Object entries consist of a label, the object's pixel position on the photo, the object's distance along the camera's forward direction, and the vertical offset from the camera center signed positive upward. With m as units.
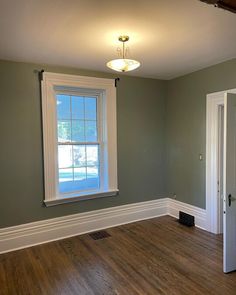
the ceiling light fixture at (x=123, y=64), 2.41 +0.78
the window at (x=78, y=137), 3.59 +0.06
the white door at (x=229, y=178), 2.64 -0.44
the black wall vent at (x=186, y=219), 4.13 -1.40
